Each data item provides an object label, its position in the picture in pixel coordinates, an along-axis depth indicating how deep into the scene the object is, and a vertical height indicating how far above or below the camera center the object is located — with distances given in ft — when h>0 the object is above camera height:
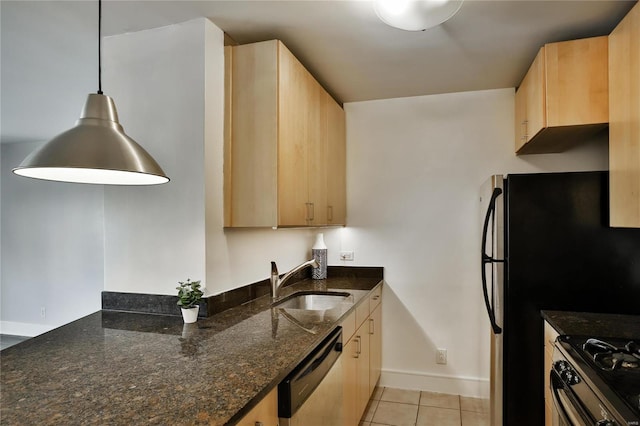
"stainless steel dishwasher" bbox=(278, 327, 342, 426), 4.28 -2.26
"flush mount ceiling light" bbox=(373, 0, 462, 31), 5.15 +2.68
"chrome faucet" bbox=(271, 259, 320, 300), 7.72 -1.42
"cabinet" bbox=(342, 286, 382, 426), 6.97 -3.06
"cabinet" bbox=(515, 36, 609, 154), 6.71 +2.13
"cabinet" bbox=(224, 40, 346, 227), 6.60 +1.26
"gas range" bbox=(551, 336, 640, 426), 3.83 -1.89
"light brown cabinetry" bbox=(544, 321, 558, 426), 6.22 -2.64
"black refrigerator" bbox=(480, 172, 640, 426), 6.61 -1.00
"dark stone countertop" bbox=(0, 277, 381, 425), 3.21 -1.67
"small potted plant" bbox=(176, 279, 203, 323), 5.92 -1.38
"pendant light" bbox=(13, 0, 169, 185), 3.81 +0.63
